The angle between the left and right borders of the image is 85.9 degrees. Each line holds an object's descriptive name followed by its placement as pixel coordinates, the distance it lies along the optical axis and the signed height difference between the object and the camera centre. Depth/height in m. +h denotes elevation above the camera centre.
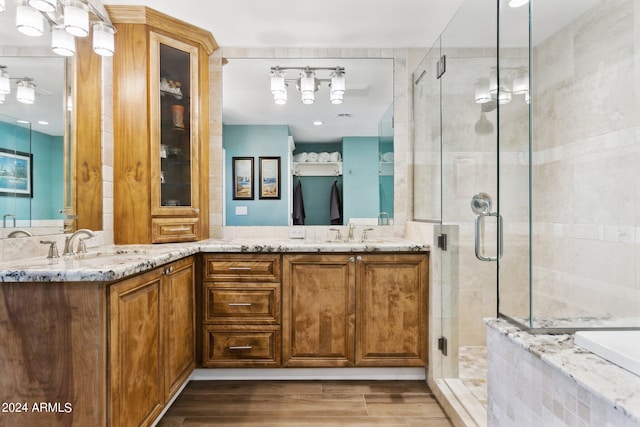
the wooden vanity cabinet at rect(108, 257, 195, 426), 1.40 -0.63
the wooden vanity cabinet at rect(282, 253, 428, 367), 2.30 -0.66
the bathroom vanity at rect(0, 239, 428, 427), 1.31 -0.56
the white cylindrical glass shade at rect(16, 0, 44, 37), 1.62 +0.92
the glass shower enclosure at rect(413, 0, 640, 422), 1.26 +0.20
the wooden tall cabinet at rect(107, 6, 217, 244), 2.39 +0.63
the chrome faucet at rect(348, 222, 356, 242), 2.82 -0.16
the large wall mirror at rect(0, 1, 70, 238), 1.60 +0.38
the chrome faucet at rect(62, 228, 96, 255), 1.75 -0.17
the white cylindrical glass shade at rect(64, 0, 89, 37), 1.80 +1.03
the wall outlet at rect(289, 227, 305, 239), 2.87 -0.18
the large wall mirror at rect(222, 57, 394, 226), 2.86 +0.61
